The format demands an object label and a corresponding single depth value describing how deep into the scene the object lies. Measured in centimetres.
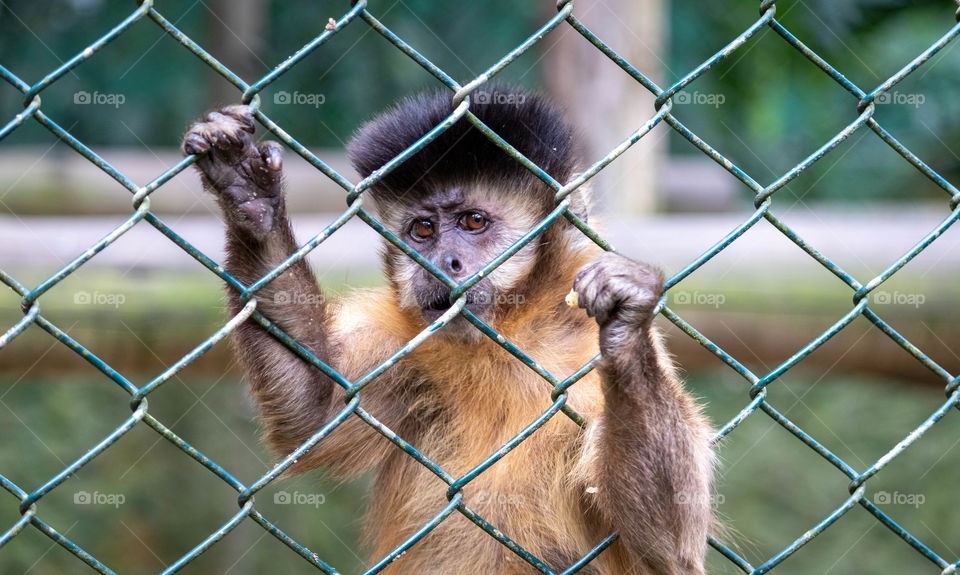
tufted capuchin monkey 241
